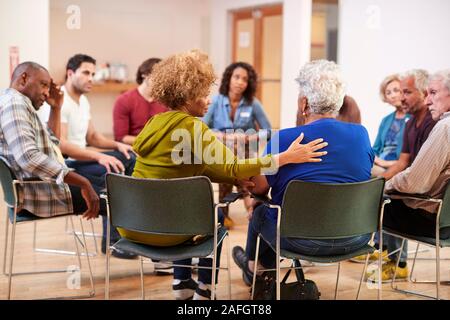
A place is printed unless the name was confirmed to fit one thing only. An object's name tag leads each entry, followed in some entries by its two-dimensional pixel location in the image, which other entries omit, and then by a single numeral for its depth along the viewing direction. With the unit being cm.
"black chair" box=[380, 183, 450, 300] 310
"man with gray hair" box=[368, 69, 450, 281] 310
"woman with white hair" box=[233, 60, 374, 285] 276
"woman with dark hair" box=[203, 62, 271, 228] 534
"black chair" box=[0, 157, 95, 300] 326
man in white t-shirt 425
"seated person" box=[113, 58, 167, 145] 484
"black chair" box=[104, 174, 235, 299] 261
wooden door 1076
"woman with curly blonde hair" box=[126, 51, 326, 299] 273
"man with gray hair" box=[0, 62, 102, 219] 323
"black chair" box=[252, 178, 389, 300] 266
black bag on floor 317
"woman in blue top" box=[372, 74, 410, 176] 456
